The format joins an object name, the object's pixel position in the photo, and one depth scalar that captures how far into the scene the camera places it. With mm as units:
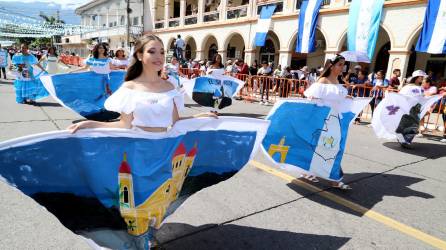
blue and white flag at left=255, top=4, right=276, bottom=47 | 20469
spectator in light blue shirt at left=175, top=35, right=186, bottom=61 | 18006
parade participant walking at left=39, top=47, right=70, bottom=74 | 13485
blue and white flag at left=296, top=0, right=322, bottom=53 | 17375
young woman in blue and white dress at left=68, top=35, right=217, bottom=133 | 2492
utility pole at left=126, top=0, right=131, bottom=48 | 32206
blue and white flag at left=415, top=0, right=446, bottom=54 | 12242
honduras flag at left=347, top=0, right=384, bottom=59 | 14539
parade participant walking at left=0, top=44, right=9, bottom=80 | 16516
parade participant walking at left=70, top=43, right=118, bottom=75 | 7844
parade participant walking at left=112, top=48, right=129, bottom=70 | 9141
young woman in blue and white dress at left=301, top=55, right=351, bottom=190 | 4391
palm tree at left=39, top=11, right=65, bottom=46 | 77288
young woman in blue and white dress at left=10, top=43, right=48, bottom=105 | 10188
